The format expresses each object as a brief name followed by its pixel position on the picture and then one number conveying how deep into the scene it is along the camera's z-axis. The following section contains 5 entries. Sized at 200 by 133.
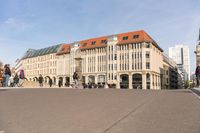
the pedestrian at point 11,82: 23.44
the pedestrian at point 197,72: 16.86
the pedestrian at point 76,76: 24.59
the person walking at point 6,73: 16.36
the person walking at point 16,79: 22.27
